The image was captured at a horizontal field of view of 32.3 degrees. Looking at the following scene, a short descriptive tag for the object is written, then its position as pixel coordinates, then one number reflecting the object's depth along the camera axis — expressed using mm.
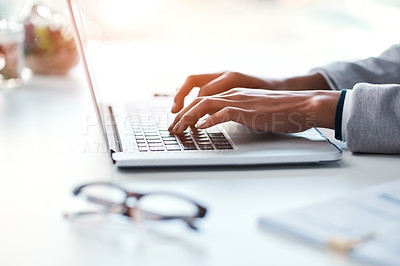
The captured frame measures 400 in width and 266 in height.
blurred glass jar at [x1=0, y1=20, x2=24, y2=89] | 1665
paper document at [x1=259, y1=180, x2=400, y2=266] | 692
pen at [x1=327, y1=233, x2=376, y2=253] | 697
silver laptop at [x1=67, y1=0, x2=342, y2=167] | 1014
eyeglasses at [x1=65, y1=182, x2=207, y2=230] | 790
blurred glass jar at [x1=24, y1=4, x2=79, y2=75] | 1772
